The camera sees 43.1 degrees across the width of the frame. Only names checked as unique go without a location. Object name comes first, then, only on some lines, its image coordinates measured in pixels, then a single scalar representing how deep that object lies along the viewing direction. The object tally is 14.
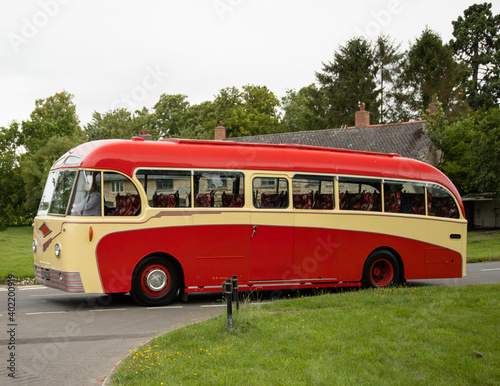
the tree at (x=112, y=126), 74.24
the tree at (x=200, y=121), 74.06
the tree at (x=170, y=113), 82.31
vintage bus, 12.28
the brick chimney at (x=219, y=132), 59.71
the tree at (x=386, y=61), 70.31
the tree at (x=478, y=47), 69.44
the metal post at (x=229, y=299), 8.73
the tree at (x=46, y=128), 64.25
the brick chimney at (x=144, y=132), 43.06
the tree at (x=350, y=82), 67.94
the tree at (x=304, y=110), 70.25
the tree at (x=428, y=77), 66.88
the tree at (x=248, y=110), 73.31
